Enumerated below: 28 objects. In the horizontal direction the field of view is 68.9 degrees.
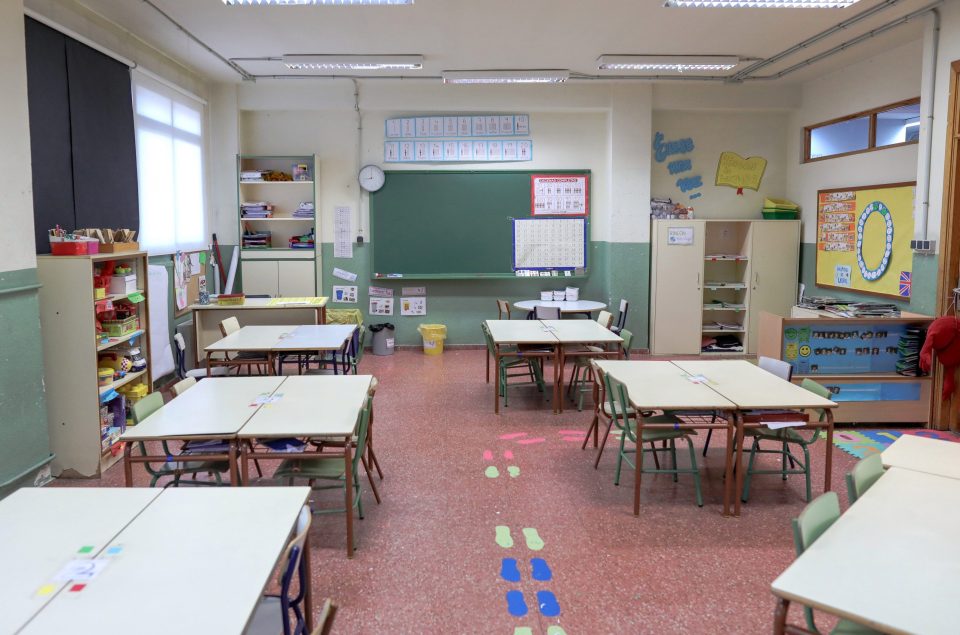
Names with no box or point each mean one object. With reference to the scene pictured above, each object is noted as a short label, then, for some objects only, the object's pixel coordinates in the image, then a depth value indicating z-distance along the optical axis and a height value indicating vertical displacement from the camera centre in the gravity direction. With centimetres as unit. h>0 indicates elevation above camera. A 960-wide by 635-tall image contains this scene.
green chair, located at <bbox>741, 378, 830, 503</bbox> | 420 -112
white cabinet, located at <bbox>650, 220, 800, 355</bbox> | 871 -33
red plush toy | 550 -68
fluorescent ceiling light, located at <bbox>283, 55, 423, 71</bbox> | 708 +198
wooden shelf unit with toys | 452 -69
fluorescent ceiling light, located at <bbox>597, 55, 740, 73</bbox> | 718 +202
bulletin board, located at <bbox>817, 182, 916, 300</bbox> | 670 +17
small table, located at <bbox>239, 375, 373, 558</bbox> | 340 -83
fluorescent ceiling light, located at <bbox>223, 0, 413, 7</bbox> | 521 +190
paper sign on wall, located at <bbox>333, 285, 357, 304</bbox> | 912 -49
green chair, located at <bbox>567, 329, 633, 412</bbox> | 610 -114
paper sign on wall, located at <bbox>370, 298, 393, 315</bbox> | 920 -67
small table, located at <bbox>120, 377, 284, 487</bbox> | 337 -84
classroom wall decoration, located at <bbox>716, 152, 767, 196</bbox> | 909 +111
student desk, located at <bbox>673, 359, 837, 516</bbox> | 396 -82
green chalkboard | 894 +44
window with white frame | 665 +91
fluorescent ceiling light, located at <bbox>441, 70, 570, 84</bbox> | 779 +200
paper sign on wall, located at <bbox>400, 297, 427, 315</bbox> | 923 -67
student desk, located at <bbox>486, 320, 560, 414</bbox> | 606 -73
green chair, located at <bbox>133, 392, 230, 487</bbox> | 362 -113
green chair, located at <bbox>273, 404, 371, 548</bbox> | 362 -113
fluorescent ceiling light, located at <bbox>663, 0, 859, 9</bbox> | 530 +192
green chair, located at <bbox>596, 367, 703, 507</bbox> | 408 -105
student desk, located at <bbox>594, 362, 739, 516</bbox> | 394 -82
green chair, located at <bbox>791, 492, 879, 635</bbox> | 215 -88
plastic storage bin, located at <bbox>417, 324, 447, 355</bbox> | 894 -105
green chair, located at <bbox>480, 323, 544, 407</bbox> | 625 -105
